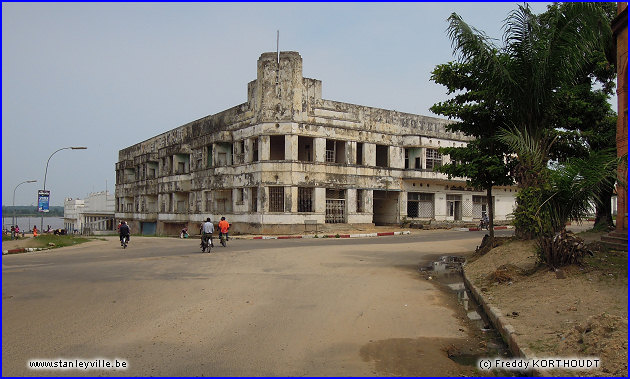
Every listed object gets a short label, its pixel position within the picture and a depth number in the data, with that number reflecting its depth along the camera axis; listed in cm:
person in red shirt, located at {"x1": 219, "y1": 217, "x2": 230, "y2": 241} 2236
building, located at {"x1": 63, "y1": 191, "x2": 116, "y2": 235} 6611
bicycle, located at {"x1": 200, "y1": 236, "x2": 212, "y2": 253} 1950
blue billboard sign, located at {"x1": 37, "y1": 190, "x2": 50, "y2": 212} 3394
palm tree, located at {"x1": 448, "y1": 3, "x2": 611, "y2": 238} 1242
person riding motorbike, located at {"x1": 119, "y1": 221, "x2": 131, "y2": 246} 2334
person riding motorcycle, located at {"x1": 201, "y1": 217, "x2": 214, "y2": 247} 1948
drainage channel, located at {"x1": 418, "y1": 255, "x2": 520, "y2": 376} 589
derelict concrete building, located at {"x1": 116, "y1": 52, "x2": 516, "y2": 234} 3216
